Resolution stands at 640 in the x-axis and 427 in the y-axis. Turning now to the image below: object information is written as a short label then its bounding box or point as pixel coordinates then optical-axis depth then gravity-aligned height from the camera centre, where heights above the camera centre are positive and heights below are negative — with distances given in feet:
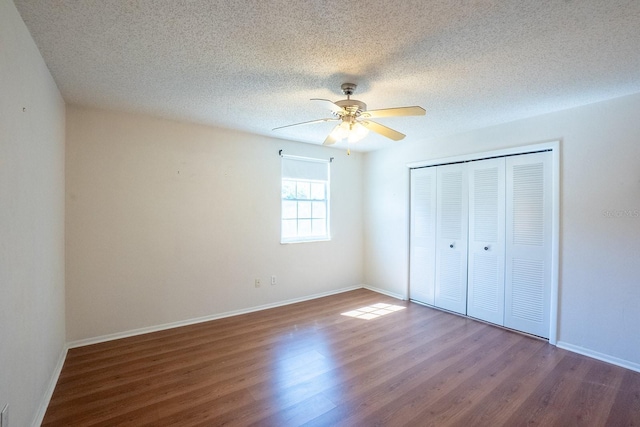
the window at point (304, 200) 14.55 +0.51
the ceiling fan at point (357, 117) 7.18 +2.38
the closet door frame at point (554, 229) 9.93 -0.61
